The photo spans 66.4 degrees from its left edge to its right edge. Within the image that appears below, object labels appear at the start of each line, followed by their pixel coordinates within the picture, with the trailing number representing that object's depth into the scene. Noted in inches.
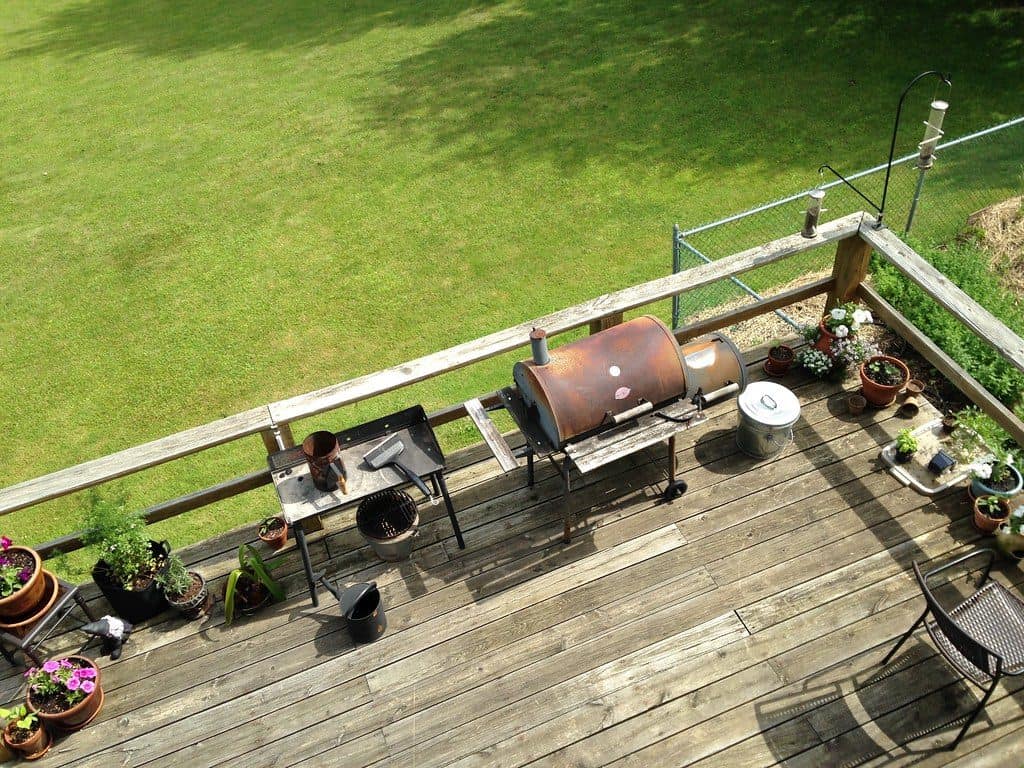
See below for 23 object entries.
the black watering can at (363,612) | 167.5
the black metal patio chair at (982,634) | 132.6
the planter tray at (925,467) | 186.7
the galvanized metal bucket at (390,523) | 181.9
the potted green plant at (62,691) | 158.4
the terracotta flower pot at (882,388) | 202.7
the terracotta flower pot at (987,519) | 172.7
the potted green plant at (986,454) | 177.8
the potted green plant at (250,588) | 176.1
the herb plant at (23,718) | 153.4
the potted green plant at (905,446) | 189.8
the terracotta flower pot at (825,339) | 214.4
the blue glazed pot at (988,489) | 176.2
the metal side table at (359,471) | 167.9
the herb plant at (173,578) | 175.8
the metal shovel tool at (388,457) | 171.5
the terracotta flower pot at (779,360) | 218.4
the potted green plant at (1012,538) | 167.0
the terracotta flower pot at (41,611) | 165.5
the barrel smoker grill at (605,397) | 169.3
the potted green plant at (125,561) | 168.9
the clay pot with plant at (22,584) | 164.4
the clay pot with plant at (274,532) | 189.5
